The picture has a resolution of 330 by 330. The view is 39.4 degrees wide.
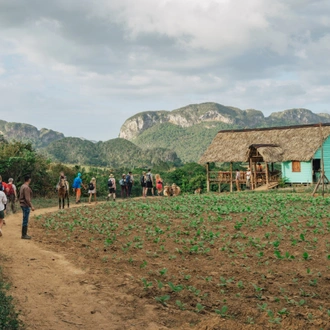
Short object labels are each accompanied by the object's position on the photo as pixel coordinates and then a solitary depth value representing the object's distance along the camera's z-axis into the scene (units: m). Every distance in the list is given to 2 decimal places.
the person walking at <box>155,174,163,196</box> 29.86
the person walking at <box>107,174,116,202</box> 26.23
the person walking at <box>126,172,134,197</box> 28.14
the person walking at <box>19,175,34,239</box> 13.05
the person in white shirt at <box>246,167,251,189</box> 35.31
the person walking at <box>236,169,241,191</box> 36.06
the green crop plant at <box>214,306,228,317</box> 7.73
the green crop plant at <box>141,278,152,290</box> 8.96
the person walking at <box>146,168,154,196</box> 27.72
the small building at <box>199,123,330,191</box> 35.03
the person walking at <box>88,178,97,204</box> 25.02
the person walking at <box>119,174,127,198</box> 28.31
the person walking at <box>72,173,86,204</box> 24.35
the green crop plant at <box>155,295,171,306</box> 8.31
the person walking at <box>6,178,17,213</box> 18.58
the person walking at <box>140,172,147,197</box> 27.83
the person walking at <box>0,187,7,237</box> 13.26
